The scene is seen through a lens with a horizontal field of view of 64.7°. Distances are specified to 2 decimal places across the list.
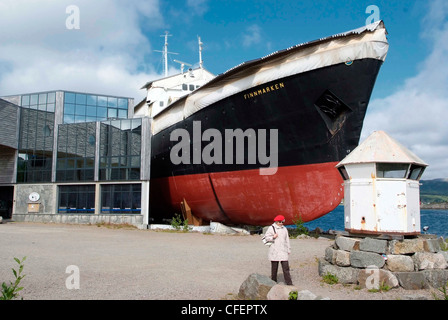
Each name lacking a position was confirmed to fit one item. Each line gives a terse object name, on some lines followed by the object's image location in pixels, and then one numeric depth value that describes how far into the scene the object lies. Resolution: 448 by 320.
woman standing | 7.23
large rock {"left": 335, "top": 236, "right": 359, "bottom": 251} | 7.66
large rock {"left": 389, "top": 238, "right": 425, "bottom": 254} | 7.30
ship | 15.11
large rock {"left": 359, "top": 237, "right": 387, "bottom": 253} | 7.32
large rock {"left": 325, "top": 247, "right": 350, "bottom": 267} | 7.64
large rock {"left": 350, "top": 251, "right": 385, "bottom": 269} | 7.21
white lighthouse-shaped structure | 7.70
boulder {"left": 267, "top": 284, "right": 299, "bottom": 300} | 5.75
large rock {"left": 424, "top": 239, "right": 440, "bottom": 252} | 7.31
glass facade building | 23.89
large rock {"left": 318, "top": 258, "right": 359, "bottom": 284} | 7.41
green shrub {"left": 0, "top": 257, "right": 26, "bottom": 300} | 5.24
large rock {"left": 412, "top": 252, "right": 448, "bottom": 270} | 7.15
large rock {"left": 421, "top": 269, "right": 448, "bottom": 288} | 6.99
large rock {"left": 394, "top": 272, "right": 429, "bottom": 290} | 7.00
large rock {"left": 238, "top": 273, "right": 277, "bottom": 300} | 6.04
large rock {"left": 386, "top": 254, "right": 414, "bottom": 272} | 7.16
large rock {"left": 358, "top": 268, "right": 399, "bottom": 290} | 7.01
